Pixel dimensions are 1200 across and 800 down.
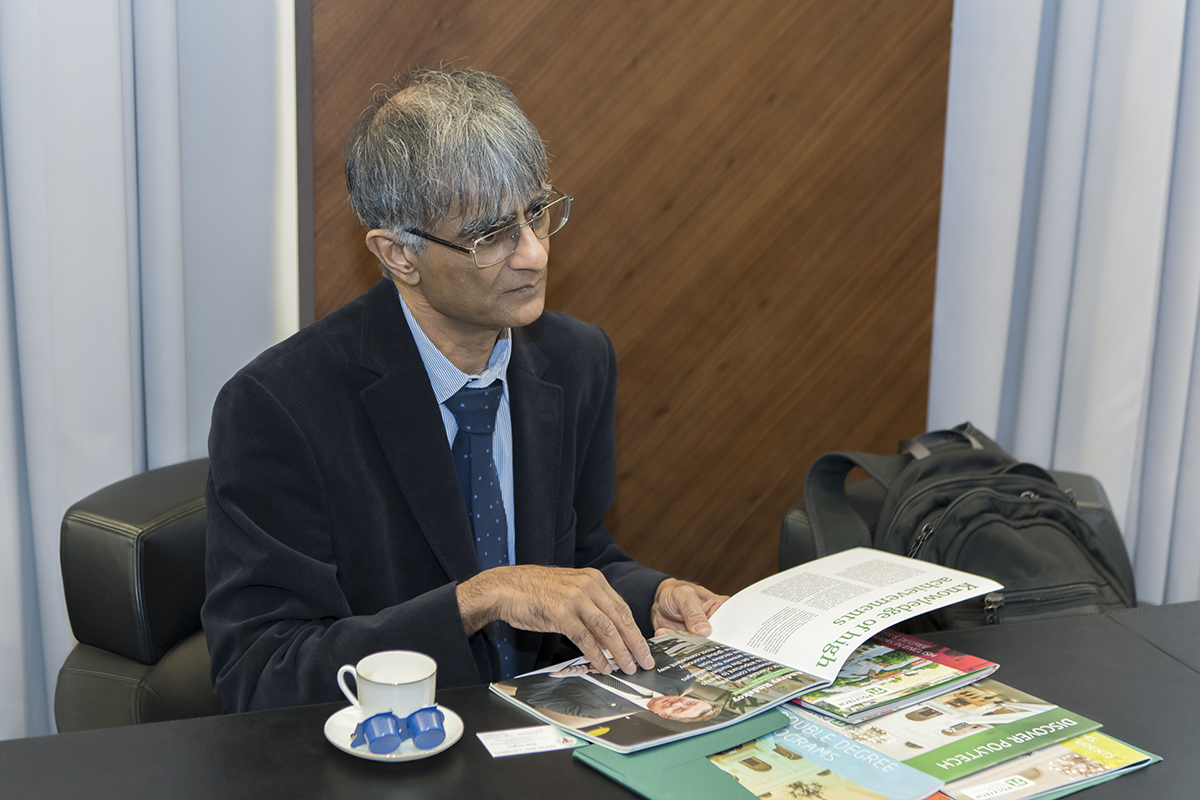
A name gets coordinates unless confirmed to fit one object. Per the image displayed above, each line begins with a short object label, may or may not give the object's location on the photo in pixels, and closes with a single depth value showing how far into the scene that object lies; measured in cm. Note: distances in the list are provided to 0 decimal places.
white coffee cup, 95
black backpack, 162
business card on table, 97
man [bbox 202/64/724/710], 119
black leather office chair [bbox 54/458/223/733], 141
